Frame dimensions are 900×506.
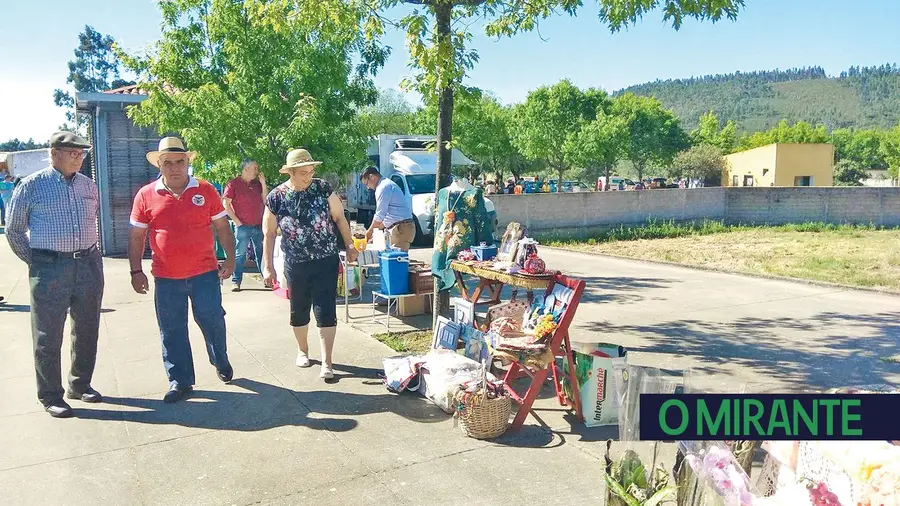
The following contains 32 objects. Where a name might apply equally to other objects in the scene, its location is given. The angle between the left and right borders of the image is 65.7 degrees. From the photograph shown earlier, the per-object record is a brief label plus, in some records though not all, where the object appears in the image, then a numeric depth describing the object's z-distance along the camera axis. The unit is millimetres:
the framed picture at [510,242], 6082
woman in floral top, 5688
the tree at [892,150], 64812
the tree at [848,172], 68750
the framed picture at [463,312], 6148
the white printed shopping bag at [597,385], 4855
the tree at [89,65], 64500
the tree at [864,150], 86562
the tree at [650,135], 55906
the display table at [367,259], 8625
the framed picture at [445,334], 6016
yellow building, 49281
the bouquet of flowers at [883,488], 1926
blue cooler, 7527
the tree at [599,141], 45594
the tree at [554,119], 46250
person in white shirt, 8891
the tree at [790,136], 81875
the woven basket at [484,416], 4633
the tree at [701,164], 52625
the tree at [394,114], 51819
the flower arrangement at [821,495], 2084
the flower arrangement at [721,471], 2252
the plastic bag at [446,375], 5176
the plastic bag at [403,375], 5578
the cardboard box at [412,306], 8445
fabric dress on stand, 7031
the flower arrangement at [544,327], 4883
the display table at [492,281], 5426
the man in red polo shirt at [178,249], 5301
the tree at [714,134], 75975
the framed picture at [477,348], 5645
